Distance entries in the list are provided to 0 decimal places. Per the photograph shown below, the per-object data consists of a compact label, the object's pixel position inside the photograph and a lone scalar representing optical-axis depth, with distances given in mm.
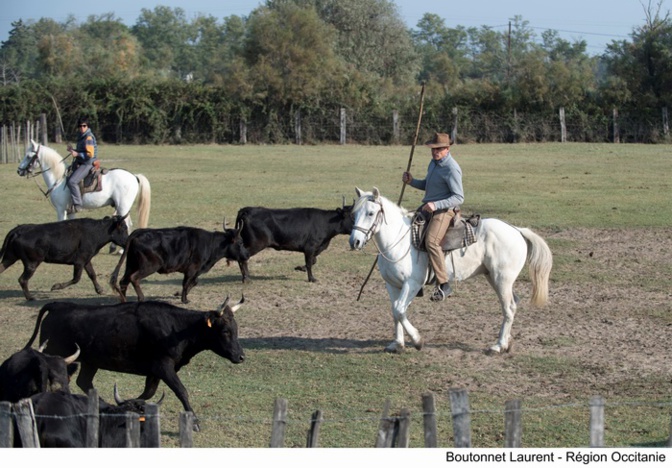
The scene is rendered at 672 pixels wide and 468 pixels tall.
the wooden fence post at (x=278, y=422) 11608
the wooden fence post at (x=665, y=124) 80545
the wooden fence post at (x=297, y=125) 83010
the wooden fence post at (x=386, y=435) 11712
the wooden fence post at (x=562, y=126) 81703
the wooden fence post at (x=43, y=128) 73533
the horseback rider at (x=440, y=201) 21866
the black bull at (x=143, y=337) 17605
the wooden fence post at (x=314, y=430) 11556
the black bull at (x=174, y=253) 26720
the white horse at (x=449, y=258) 21895
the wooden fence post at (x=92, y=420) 12024
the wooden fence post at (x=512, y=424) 11534
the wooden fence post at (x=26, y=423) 11816
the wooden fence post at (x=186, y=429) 11490
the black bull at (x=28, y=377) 15074
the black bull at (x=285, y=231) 30075
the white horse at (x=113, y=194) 35983
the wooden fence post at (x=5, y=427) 11898
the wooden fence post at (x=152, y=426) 11739
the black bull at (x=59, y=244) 27700
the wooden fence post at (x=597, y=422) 11486
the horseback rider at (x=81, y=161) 35330
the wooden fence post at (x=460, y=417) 11601
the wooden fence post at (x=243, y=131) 82535
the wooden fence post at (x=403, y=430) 11467
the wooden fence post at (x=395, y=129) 82416
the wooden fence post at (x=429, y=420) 11742
